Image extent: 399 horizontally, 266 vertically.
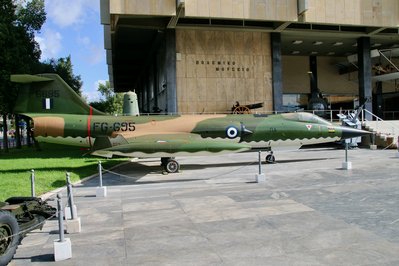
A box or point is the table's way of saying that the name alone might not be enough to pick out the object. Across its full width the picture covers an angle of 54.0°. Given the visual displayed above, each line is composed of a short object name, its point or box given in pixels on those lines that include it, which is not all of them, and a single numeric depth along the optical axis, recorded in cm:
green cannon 575
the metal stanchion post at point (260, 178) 1285
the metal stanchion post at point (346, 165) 1523
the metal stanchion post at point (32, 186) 995
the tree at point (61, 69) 4158
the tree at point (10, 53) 2831
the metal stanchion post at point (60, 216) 602
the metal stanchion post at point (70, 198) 748
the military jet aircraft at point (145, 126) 1756
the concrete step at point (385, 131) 2525
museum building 2905
